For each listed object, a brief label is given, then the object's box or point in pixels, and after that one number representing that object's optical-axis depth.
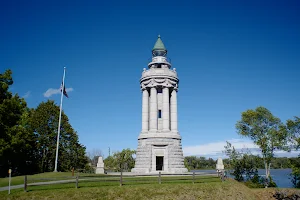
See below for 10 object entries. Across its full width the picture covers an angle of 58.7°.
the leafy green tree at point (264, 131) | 35.56
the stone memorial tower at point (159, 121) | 35.34
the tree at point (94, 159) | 95.88
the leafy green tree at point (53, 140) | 45.50
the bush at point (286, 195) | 28.09
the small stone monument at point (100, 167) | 34.51
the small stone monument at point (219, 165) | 32.31
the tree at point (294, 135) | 32.42
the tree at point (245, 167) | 35.43
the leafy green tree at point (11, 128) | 31.26
